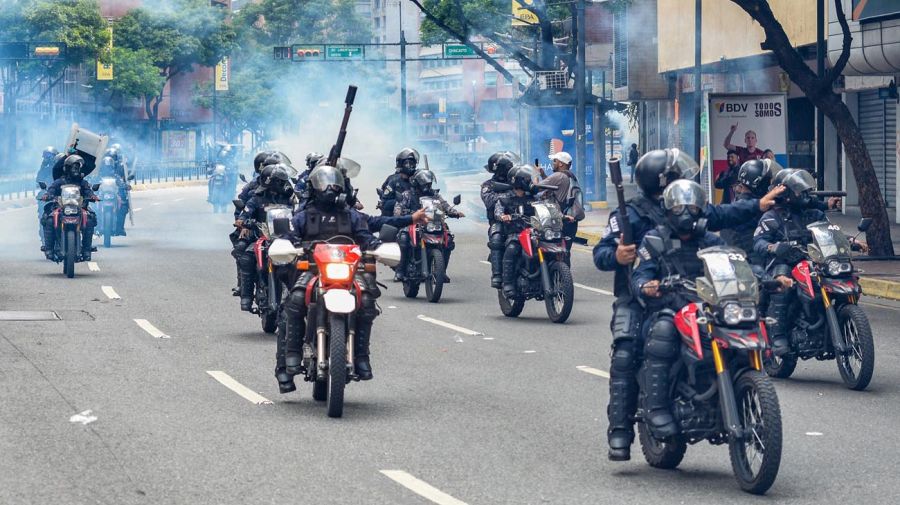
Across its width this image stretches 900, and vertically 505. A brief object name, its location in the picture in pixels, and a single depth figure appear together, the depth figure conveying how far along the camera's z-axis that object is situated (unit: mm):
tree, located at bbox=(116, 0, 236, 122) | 87250
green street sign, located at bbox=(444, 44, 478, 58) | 61969
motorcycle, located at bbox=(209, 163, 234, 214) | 44219
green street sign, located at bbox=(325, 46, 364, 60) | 69750
